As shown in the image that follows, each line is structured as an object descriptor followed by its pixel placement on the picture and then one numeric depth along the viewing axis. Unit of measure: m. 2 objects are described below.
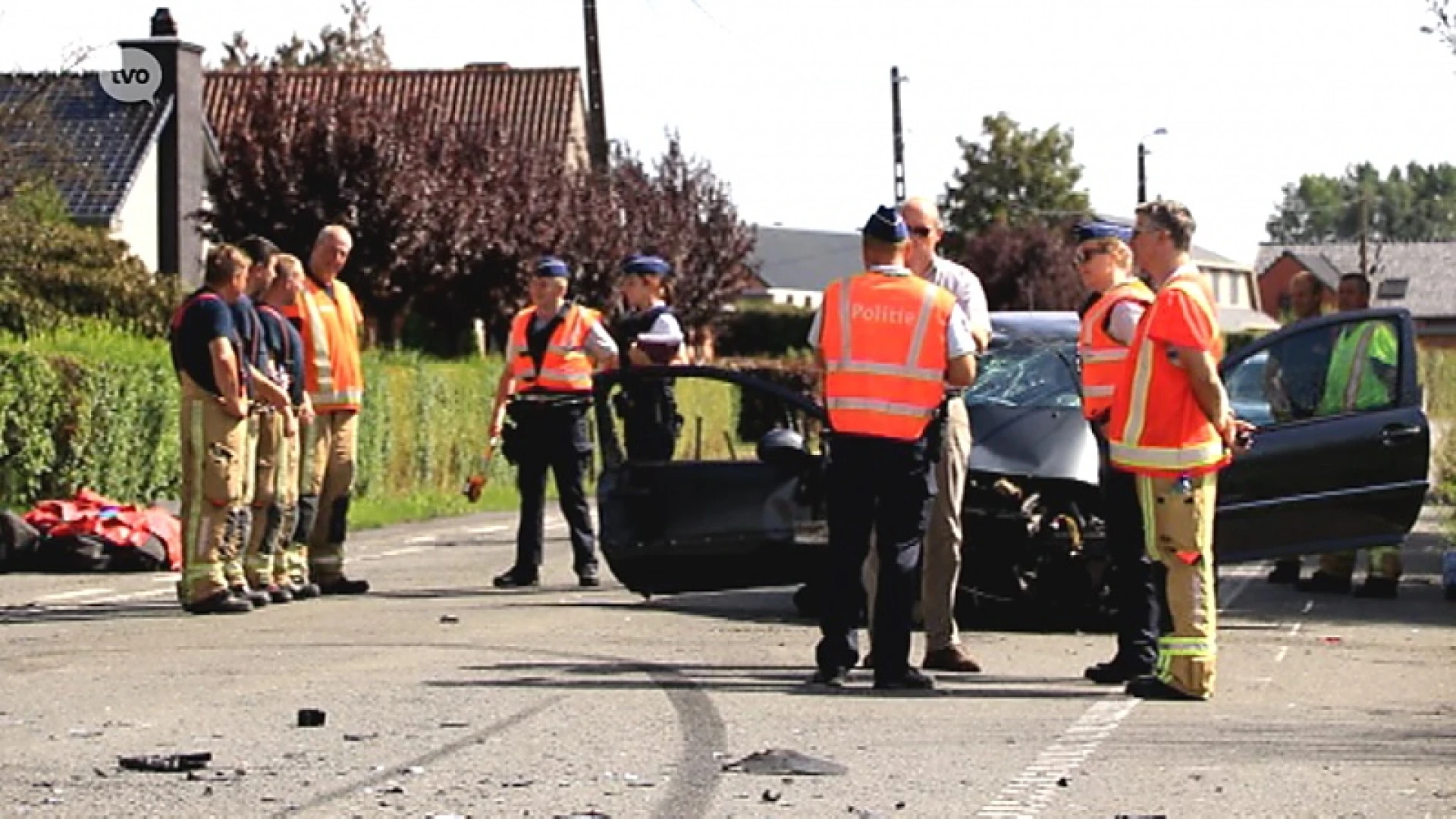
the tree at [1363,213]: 104.50
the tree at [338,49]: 91.62
